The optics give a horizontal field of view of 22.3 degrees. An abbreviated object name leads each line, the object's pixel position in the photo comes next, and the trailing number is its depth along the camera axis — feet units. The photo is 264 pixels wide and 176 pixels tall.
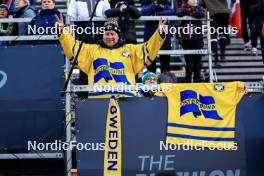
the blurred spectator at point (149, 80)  30.04
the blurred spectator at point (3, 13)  35.25
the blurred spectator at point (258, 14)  36.83
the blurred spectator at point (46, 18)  32.42
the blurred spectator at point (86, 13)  33.33
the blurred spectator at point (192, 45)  33.35
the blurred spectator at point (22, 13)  35.27
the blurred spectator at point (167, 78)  32.40
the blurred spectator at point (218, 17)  37.24
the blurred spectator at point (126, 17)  31.76
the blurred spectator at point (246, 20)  39.14
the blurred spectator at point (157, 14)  34.32
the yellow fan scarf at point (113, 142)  27.30
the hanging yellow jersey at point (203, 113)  27.61
